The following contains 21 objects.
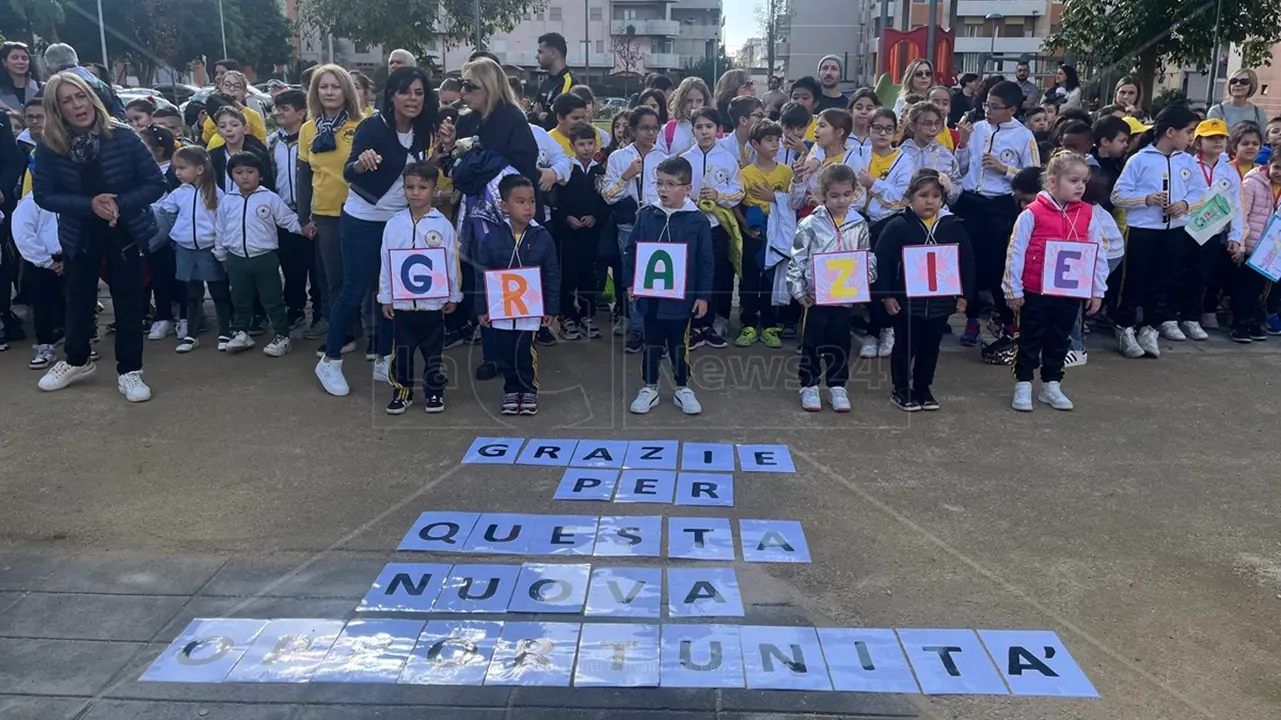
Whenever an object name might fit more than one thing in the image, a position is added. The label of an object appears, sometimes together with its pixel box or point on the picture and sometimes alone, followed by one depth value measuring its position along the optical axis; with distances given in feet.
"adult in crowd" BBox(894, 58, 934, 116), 29.94
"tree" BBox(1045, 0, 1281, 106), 53.31
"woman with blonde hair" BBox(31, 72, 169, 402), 20.71
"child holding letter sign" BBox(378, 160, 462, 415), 20.94
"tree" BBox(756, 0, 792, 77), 167.22
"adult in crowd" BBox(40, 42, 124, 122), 30.55
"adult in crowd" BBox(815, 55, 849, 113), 32.91
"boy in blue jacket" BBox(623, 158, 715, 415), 21.66
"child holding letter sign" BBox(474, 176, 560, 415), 21.15
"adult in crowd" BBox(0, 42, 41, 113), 30.45
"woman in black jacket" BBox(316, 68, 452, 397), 21.45
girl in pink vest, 21.38
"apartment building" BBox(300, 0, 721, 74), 254.06
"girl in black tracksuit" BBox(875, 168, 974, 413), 21.39
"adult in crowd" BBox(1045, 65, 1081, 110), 39.73
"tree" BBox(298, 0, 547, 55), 139.85
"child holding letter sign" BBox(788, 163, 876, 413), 21.54
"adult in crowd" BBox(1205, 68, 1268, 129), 31.32
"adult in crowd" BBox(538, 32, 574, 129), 29.50
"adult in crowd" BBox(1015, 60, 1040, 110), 39.54
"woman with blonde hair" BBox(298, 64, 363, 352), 22.88
